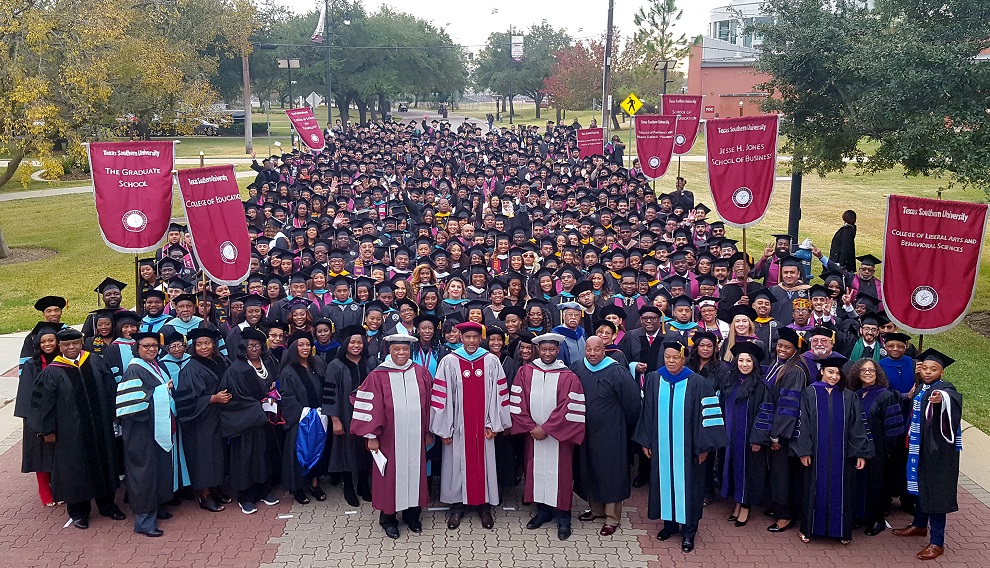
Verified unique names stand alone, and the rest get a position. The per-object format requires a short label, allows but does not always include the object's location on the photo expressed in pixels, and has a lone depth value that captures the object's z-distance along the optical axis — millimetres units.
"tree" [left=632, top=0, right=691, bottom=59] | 59719
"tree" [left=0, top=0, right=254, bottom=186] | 17688
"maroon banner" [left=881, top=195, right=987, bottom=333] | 7938
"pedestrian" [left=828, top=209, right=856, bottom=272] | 15312
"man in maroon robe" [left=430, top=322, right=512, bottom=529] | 7594
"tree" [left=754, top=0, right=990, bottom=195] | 11961
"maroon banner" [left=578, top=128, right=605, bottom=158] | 24453
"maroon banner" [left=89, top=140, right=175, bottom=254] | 9141
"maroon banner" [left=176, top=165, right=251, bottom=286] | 8891
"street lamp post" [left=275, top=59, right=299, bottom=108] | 37138
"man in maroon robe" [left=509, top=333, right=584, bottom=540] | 7383
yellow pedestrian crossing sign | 25353
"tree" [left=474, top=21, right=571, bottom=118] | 71000
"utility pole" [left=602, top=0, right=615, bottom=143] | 31141
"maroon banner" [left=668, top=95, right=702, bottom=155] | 19297
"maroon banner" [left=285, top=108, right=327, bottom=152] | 24797
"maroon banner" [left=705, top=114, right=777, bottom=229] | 10047
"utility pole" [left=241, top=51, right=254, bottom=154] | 43794
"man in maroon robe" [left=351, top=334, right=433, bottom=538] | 7367
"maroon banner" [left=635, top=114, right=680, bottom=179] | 18172
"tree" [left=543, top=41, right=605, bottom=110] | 57969
